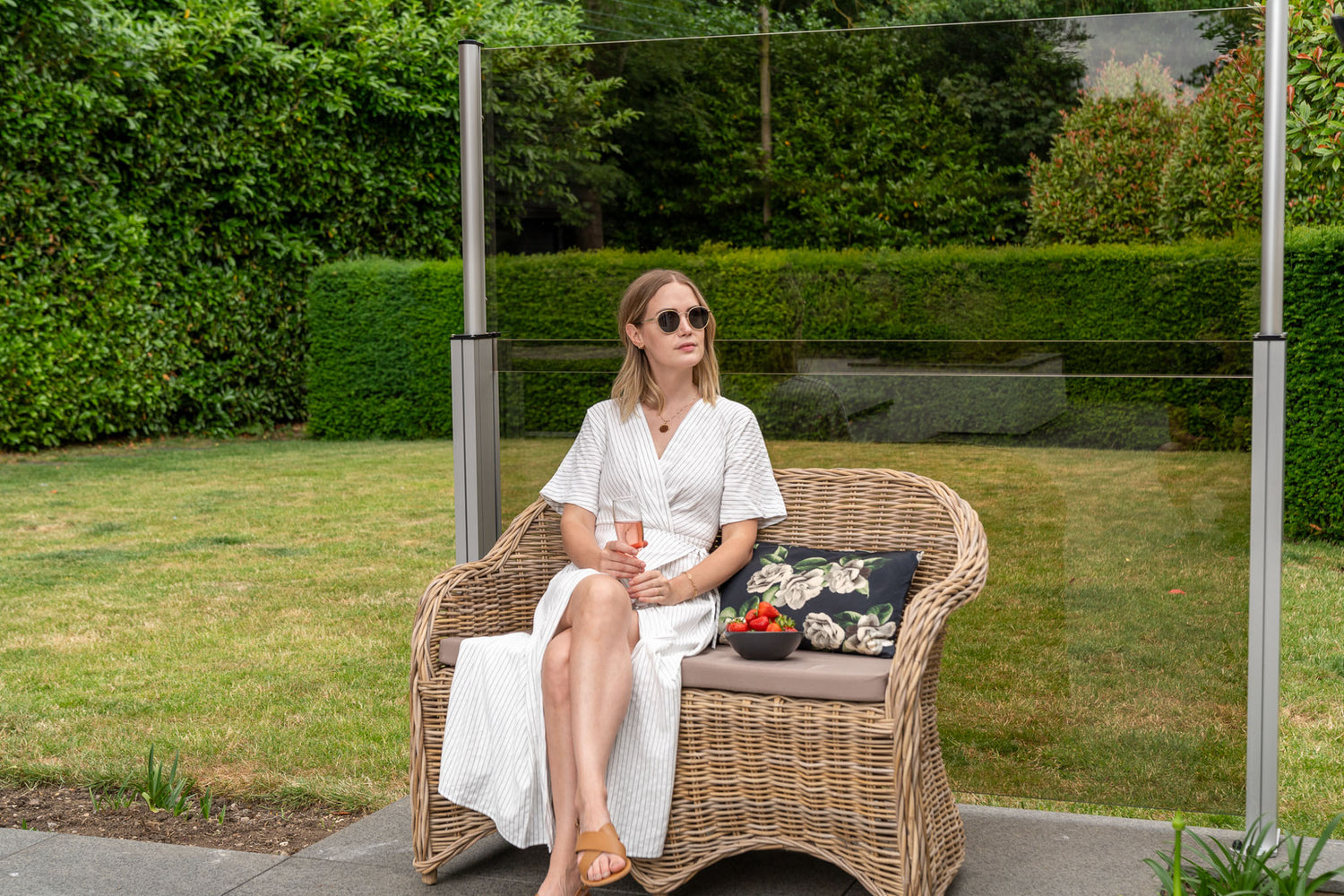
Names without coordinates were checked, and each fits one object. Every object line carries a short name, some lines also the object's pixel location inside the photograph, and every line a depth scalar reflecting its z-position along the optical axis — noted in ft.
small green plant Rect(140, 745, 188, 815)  11.01
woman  8.67
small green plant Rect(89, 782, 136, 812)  11.07
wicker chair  8.22
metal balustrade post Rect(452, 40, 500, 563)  11.85
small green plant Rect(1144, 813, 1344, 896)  7.92
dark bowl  8.91
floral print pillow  9.41
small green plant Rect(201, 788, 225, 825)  10.86
